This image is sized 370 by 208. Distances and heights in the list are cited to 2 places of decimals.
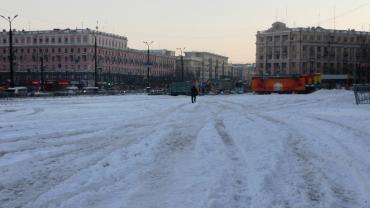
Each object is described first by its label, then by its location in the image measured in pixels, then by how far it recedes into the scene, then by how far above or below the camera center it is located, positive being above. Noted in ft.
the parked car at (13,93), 177.43 -3.46
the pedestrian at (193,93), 127.35 -2.63
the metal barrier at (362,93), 106.52 -2.46
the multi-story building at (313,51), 463.42 +28.73
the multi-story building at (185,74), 566.85 +10.22
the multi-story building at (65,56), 458.09 +24.98
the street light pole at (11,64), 170.21 +6.28
